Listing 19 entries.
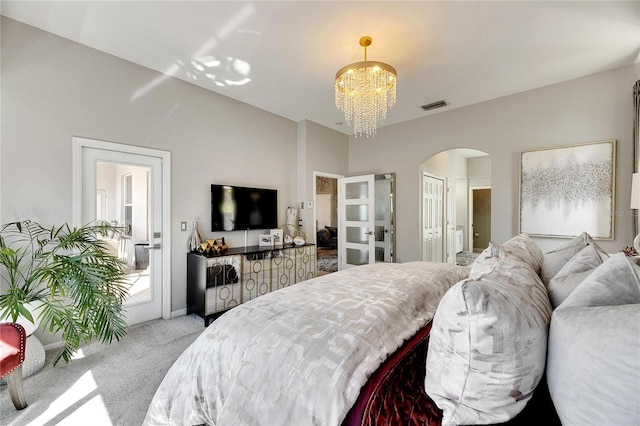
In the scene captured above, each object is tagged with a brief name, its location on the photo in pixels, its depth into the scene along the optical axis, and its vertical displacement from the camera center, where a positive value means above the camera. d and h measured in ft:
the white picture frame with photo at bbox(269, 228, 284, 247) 13.31 -1.22
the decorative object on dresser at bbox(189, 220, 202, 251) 10.87 -1.09
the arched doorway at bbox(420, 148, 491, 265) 16.44 +0.51
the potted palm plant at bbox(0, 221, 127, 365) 5.79 -1.79
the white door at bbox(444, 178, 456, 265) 19.27 -0.75
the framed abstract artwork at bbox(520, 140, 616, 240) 9.86 +0.88
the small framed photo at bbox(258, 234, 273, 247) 13.01 -1.36
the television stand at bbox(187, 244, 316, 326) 10.00 -2.64
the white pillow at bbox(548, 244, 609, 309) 3.05 -0.77
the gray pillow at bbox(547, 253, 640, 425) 1.70 -0.99
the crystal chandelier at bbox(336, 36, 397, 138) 7.93 +4.11
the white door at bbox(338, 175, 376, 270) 16.24 -0.49
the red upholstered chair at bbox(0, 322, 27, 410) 5.14 -2.83
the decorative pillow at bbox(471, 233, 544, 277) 4.13 -0.73
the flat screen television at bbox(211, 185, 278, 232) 11.70 +0.22
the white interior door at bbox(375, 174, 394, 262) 15.71 -0.27
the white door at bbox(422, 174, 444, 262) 15.84 -0.34
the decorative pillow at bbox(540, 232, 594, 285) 4.53 -0.81
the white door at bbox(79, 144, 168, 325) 8.86 +0.09
